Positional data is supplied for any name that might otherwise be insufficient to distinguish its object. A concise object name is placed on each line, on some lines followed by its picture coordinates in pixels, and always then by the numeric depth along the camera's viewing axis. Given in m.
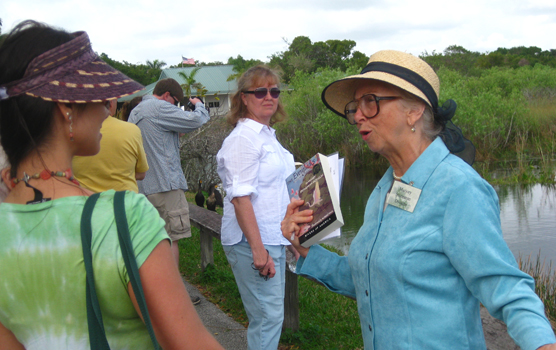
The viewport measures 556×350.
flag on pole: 37.88
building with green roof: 58.28
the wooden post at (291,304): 4.16
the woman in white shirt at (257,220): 3.03
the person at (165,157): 4.87
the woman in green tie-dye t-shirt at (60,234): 1.19
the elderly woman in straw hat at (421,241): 1.66
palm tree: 15.10
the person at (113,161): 3.71
